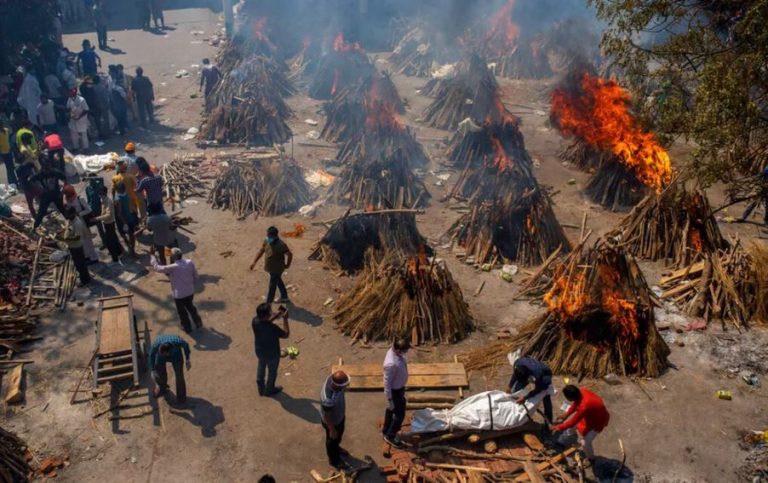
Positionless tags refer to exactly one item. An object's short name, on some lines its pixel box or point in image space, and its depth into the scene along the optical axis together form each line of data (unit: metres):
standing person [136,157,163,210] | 12.41
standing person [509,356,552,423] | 8.27
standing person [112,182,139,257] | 12.20
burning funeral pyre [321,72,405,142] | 18.20
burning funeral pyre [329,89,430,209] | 14.55
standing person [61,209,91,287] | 10.91
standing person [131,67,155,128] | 18.55
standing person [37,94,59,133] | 16.27
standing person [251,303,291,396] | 8.45
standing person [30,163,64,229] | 12.33
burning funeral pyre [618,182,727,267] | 12.62
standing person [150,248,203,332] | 9.63
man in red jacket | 7.75
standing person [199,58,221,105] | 20.14
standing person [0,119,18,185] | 14.75
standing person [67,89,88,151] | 16.30
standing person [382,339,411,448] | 7.80
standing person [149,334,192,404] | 8.39
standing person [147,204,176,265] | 11.31
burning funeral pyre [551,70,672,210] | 15.30
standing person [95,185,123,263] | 11.81
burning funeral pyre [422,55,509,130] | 19.05
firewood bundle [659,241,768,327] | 10.95
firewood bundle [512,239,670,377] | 9.61
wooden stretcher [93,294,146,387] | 8.77
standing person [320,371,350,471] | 7.35
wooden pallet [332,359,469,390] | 9.38
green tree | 9.11
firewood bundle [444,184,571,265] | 12.74
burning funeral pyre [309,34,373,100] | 22.31
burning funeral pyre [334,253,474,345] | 10.44
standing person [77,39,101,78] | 20.53
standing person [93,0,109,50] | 25.70
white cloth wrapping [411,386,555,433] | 8.24
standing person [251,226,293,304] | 10.50
